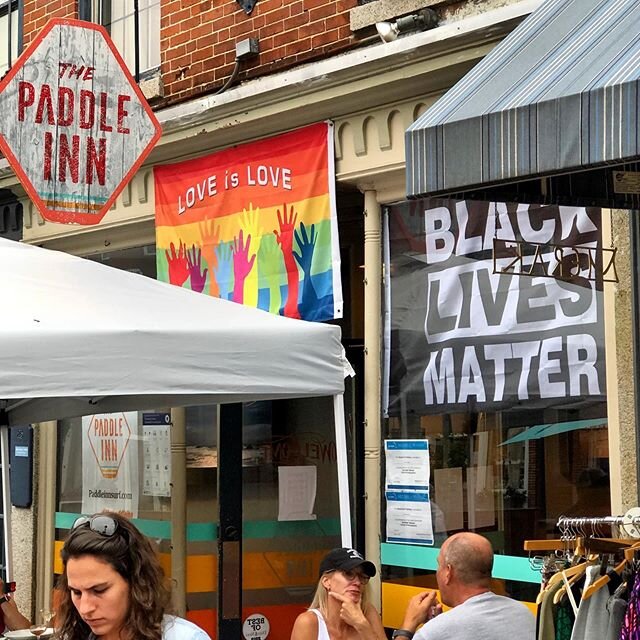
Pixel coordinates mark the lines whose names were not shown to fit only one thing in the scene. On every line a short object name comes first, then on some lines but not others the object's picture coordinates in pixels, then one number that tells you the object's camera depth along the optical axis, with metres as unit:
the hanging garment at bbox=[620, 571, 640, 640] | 3.93
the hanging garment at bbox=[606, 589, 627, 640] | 4.03
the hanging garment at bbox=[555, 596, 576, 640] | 4.25
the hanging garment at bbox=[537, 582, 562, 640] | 4.22
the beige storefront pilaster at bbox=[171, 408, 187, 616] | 9.27
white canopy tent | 5.11
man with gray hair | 4.69
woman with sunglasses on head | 3.25
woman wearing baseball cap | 5.82
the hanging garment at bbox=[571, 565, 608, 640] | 4.05
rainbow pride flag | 7.91
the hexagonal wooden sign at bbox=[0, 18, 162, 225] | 7.92
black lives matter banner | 6.50
